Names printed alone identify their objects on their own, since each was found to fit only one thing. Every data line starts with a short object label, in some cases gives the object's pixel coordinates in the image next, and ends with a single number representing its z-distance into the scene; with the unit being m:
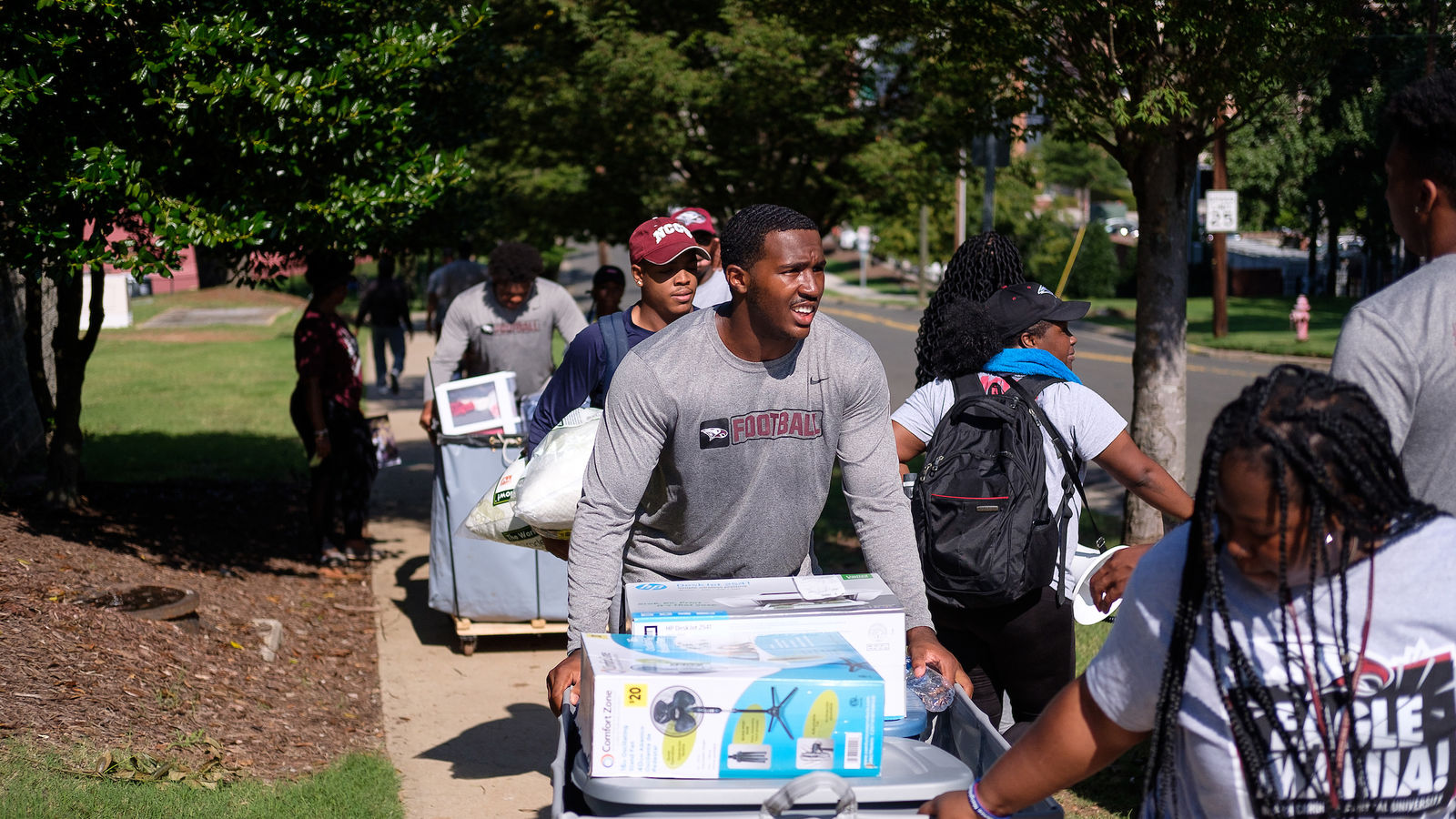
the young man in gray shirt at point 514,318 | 7.52
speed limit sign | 24.98
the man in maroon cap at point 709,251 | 5.65
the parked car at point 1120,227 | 60.60
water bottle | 2.80
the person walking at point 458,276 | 13.43
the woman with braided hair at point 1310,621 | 1.85
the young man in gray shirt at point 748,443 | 3.10
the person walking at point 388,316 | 16.12
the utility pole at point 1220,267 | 25.33
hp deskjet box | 2.56
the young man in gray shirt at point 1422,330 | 2.41
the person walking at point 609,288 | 8.88
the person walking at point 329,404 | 7.62
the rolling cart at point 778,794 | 2.19
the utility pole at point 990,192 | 14.09
